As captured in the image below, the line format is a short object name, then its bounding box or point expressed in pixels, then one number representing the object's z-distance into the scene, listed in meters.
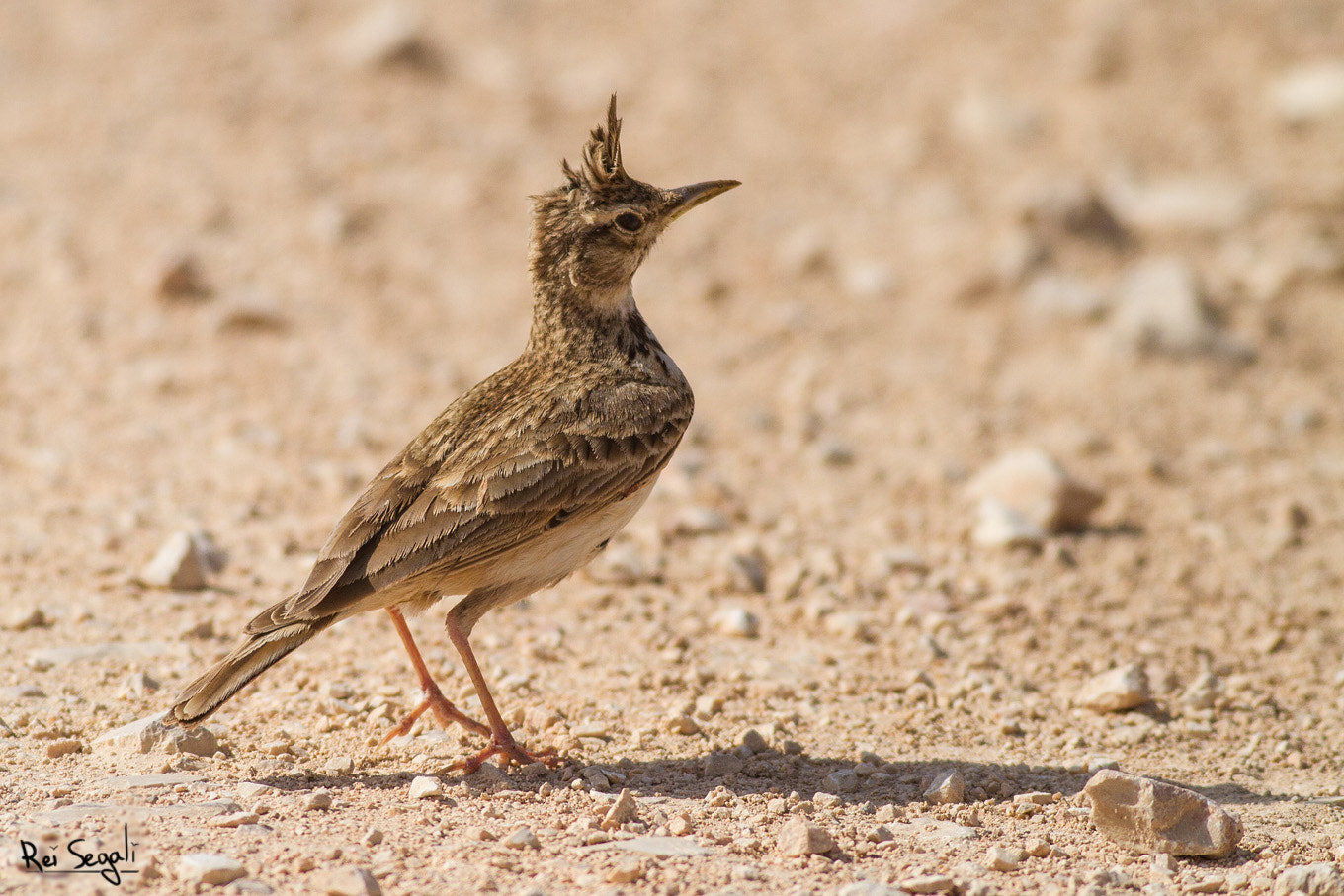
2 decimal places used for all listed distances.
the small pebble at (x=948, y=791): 10.58
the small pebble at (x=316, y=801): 9.64
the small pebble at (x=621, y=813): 9.65
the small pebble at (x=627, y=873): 8.76
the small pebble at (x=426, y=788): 10.01
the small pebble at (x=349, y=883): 8.29
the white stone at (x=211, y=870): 8.36
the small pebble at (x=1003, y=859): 9.37
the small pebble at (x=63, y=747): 10.46
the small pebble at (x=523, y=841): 9.20
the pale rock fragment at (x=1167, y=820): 9.71
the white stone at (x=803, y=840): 9.34
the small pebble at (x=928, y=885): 8.91
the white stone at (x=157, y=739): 10.52
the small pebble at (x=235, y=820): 9.22
